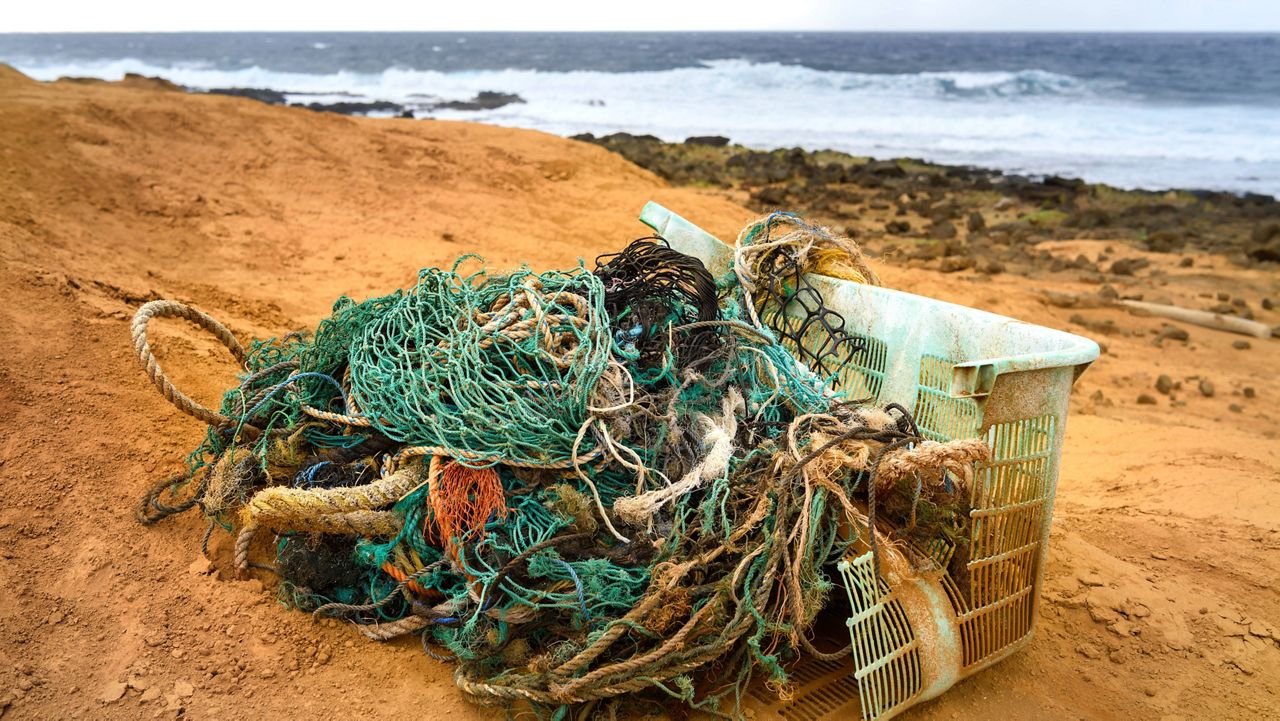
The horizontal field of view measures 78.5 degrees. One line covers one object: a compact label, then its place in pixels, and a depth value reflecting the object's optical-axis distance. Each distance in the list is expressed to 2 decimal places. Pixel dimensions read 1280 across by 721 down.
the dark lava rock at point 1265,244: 9.17
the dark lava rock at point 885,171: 14.44
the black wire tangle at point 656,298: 2.97
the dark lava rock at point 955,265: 8.48
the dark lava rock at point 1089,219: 11.04
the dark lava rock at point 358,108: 22.81
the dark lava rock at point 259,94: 25.50
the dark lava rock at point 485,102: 25.27
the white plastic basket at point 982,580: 2.22
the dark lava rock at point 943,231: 10.15
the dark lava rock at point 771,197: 11.72
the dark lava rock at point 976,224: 10.56
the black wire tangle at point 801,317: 3.55
